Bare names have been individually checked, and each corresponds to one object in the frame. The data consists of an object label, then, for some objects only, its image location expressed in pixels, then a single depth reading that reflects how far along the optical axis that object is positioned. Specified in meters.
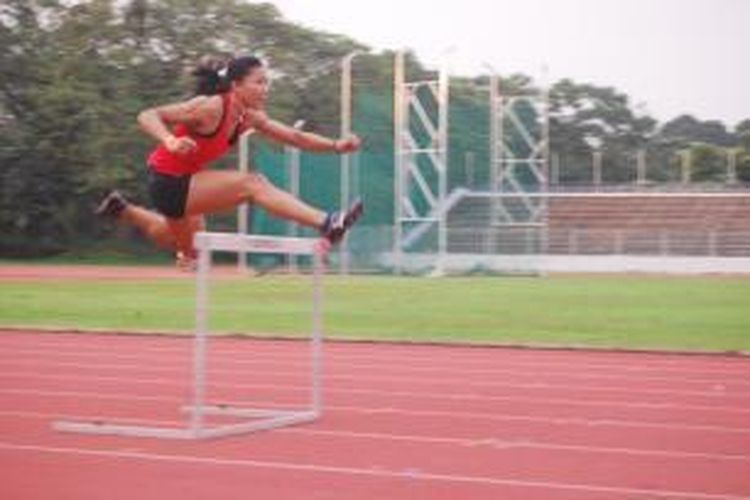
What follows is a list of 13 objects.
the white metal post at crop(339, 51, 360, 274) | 30.91
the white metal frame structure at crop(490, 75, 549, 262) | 38.72
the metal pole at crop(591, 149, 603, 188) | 65.62
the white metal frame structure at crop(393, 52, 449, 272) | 32.50
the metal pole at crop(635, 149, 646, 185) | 63.66
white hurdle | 6.98
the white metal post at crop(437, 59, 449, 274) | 32.31
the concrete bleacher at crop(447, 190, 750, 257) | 39.41
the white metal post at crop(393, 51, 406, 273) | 32.27
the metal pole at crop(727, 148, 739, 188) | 59.22
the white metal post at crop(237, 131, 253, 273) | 29.00
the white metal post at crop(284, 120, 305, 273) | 30.55
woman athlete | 6.94
